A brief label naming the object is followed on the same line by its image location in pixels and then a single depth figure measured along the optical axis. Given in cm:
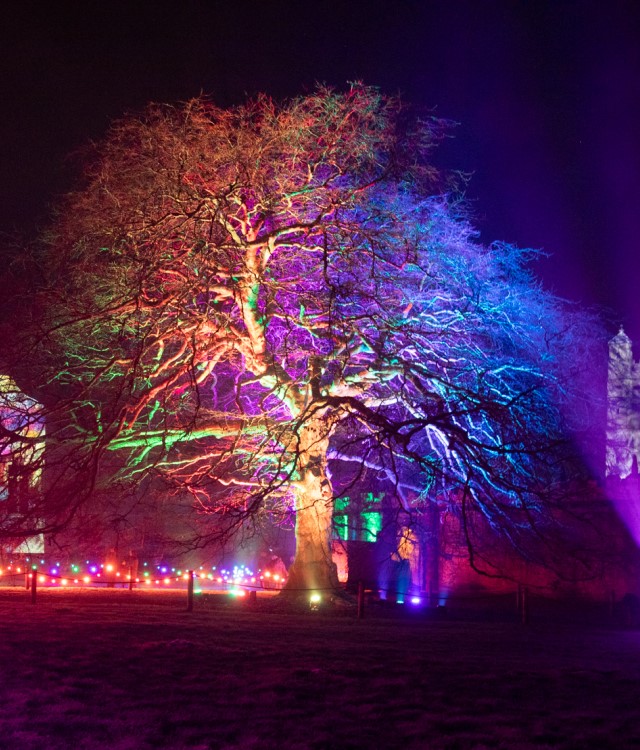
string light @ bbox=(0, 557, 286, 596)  3042
